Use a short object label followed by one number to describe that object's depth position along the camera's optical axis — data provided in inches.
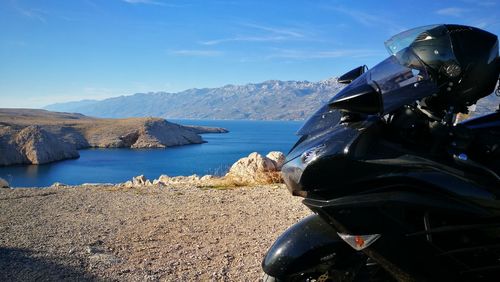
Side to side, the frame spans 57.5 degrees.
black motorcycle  93.4
